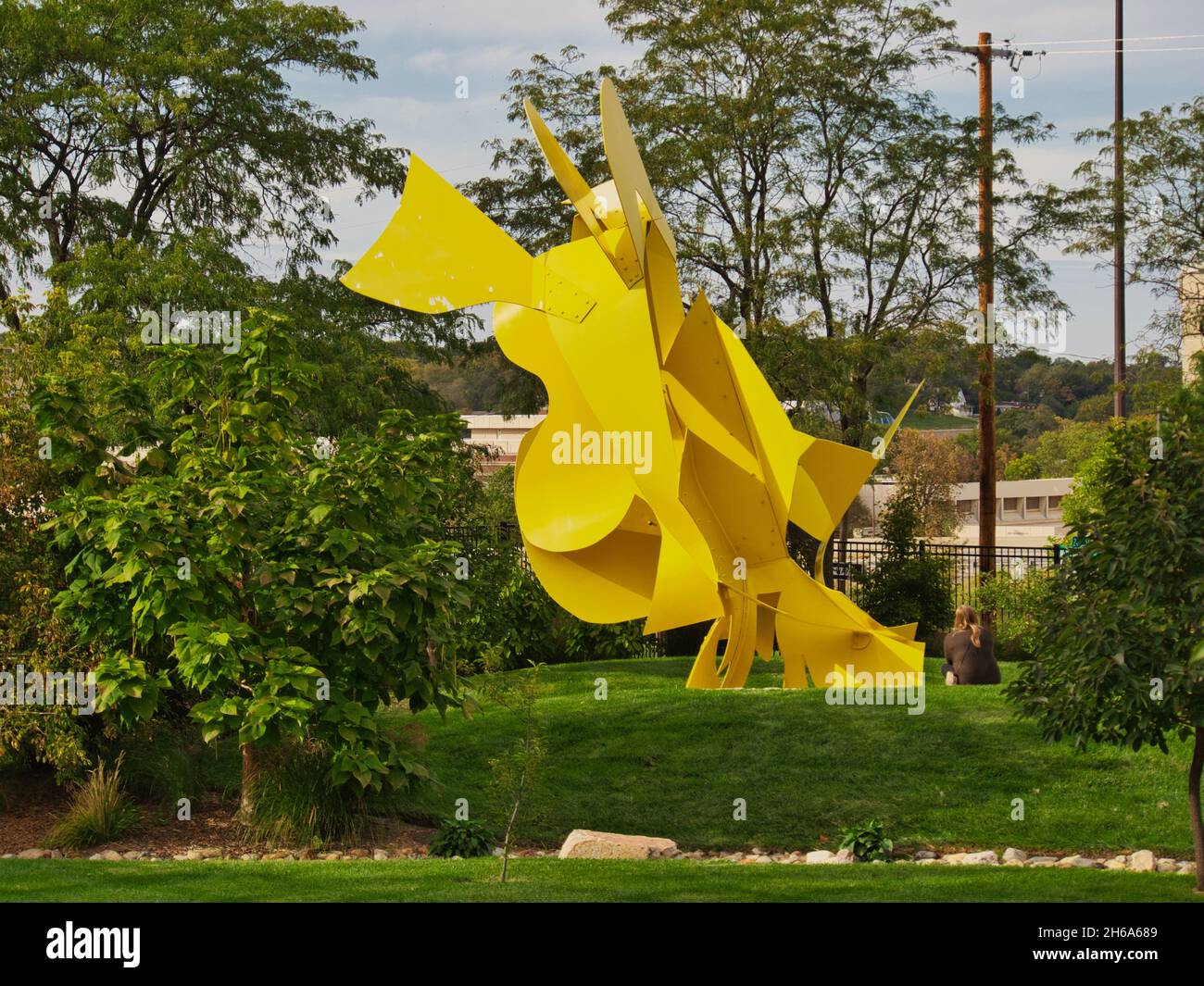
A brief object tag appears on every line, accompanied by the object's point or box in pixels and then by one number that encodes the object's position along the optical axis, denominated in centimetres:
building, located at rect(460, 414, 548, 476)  5305
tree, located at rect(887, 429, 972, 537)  4547
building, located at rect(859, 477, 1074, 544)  5191
